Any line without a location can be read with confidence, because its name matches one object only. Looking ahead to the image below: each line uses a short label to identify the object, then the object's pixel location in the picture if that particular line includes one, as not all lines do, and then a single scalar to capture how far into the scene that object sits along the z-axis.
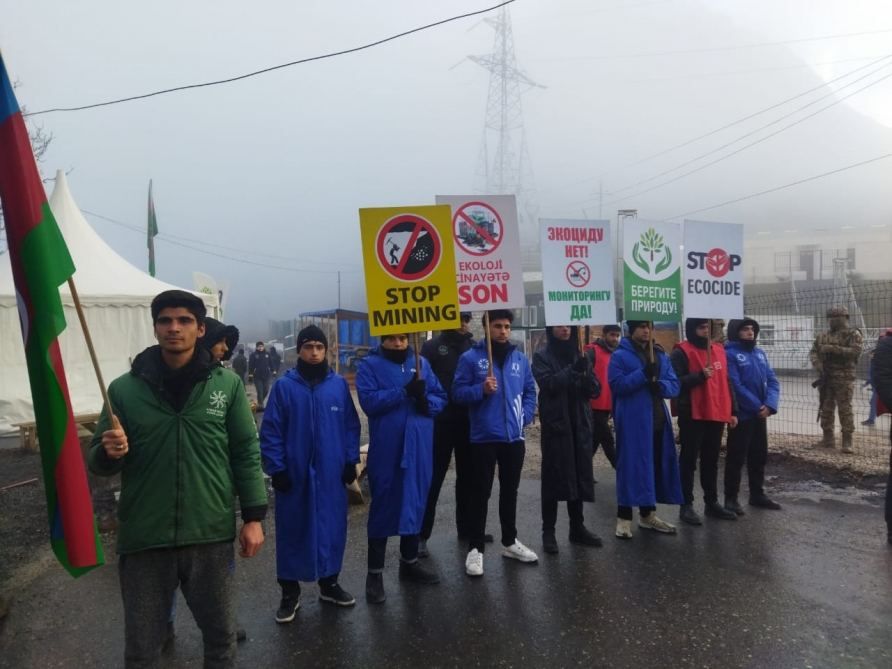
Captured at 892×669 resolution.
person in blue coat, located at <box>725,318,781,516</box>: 6.00
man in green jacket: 2.66
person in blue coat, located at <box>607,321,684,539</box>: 5.39
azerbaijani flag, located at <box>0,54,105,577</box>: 2.47
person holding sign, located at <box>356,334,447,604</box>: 4.34
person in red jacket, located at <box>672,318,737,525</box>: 5.80
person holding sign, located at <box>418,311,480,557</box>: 5.25
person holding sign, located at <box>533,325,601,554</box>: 5.11
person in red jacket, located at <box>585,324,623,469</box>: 7.49
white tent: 11.69
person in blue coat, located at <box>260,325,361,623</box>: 4.01
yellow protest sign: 4.53
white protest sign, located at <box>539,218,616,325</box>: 5.36
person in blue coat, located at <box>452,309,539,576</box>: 4.78
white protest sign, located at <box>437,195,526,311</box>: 5.09
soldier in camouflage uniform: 8.43
